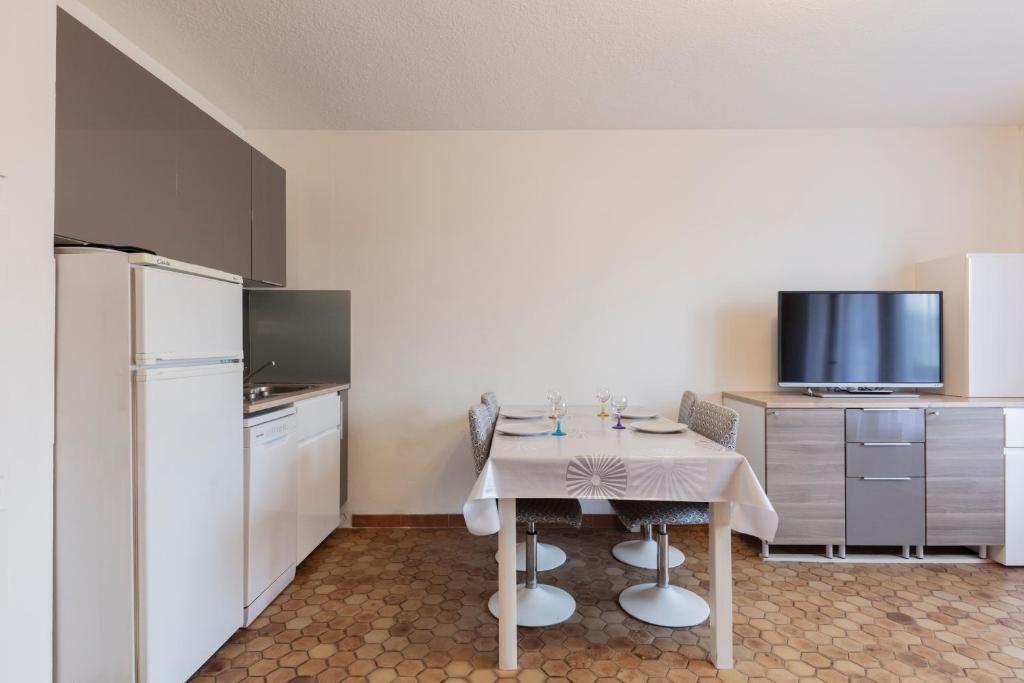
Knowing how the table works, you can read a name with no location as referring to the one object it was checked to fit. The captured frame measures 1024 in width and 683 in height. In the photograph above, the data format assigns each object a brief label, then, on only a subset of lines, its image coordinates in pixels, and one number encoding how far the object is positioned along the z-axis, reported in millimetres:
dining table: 1659
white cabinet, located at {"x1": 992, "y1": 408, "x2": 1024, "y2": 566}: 2523
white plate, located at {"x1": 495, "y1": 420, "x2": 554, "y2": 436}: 2008
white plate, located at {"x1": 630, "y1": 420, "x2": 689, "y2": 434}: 2047
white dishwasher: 1981
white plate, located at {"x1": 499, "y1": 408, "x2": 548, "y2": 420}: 2475
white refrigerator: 1434
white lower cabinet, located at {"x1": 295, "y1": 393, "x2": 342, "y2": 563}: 2424
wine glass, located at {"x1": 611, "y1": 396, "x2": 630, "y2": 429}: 2219
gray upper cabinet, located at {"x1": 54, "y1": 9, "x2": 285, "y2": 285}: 1530
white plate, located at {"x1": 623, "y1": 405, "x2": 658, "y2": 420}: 2487
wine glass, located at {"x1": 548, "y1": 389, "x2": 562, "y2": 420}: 2410
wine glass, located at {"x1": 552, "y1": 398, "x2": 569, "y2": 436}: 2434
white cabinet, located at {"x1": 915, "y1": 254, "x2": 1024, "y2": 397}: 2666
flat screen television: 2783
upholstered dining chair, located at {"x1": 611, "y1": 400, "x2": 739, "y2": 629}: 1981
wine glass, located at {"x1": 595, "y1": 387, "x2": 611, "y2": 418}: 2496
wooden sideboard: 2537
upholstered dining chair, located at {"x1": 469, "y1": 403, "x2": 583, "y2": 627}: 1996
